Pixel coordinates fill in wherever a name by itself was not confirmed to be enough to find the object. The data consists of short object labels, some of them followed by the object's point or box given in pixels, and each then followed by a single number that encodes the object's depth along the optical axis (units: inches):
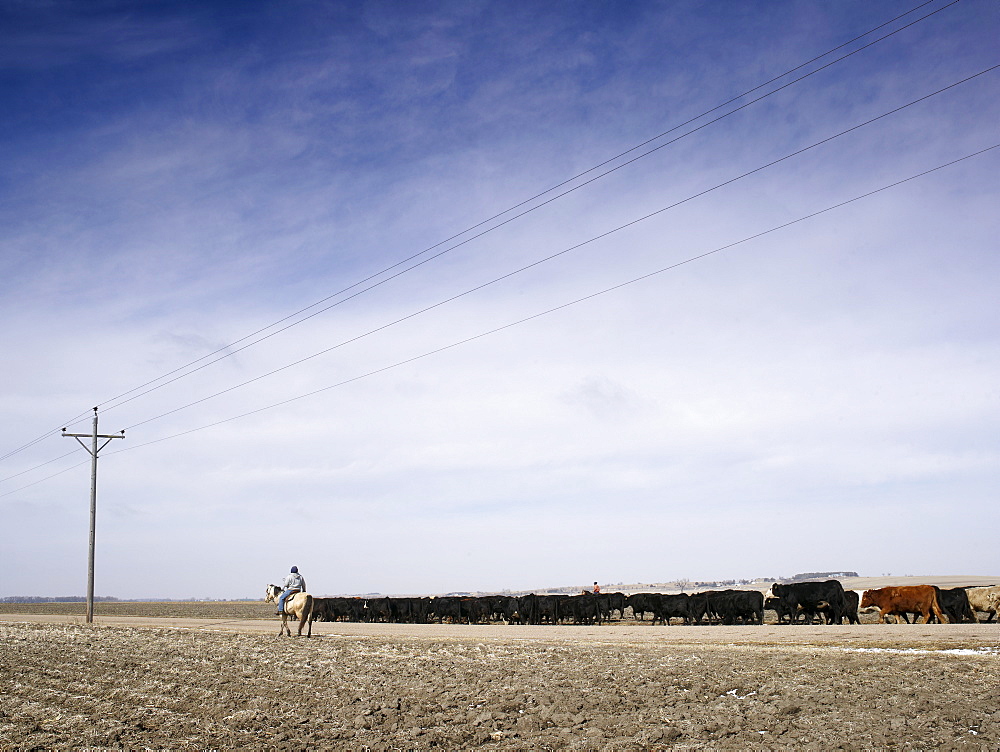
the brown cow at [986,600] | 1267.2
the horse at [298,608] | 927.0
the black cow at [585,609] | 1537.9
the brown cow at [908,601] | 1227.2
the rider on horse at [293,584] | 945.9
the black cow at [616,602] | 1583.4
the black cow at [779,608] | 1398.1
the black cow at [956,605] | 1225.4
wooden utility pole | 1392.7
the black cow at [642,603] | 1565.0
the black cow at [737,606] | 1380.4
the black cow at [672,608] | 1467.8
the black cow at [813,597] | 1318.9
